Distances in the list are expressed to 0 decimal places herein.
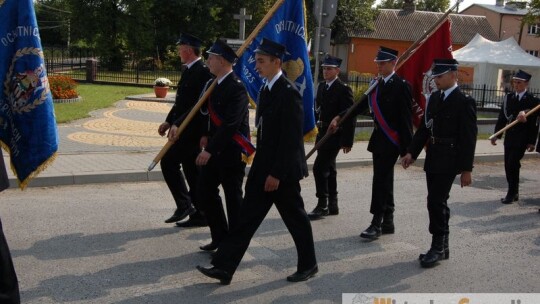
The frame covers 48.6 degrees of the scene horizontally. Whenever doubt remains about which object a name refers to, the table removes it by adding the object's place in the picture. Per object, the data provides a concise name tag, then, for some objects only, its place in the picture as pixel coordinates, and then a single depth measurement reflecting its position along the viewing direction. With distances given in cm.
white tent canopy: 3027
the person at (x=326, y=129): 726
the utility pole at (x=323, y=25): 1093
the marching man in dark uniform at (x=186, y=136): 629
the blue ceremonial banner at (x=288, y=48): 666
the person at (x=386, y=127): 643
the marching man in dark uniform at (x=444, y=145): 561
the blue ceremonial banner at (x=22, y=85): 448
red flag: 698
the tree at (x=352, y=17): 5378
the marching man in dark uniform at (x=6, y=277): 345
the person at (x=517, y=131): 899
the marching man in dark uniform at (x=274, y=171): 484
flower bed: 1794
